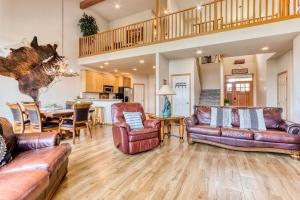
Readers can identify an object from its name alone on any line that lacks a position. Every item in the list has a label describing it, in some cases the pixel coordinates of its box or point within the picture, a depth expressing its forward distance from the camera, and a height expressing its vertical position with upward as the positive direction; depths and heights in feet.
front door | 29.63 +1.51
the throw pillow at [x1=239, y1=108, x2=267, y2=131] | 10.98 -1.37
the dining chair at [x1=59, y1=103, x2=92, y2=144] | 12.17 -1.60
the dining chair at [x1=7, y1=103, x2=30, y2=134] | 11.58 -1.53
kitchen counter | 20.48 -0.67
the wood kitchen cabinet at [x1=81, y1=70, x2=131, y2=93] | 22.71 +3.12
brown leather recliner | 9.68 -2.17
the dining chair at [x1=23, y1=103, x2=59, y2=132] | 11.17 -1.45
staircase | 25.20 +0.49
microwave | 25.96 +1.90
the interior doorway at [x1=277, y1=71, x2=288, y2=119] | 17.80 +1.05
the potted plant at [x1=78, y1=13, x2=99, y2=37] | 22.33 +10.72
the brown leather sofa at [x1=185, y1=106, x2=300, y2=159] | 9.36 -2.27
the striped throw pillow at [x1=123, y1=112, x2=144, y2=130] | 11.10 -1.42
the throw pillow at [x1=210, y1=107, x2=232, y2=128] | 11.85 -1.31
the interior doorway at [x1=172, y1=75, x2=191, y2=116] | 21.13 +0.68
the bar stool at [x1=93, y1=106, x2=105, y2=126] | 20.63 -2.00
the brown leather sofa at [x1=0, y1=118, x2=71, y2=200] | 3.66 -2.00
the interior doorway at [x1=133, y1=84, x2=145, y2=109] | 31.35 +1.57
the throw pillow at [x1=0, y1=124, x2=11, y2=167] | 5.12 -1.80
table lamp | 12.87 +0.56
